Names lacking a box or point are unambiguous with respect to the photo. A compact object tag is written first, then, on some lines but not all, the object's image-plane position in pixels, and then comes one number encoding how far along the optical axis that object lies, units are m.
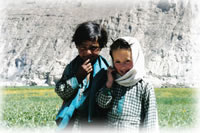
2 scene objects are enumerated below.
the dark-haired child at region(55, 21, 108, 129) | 2.53
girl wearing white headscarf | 2.43
